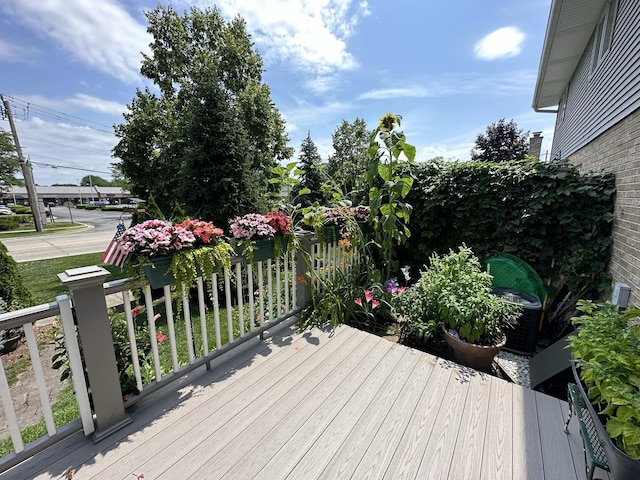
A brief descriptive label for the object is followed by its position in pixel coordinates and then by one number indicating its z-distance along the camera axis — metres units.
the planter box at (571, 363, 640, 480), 0.97
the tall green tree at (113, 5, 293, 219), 4.92
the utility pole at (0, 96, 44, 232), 15.09
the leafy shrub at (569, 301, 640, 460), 0.99
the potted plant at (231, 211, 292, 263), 2.17
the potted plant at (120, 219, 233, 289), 1.57
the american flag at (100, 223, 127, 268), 1.56
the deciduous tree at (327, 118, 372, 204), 15.45
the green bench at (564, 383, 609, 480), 1.17
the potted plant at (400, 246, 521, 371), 2.24
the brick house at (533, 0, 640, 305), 2.47
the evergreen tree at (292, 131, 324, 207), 10.29
